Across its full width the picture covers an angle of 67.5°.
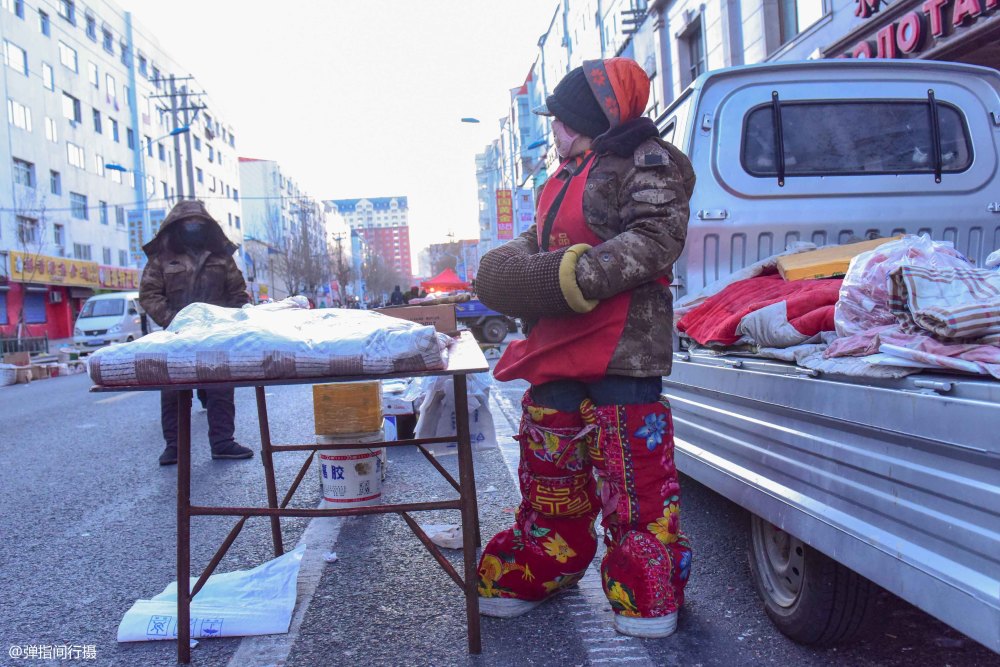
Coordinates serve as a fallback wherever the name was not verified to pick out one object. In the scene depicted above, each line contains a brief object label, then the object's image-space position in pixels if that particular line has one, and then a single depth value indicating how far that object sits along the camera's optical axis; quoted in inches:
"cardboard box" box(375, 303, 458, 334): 116.1
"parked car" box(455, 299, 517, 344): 741.3
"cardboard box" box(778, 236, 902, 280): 114.0
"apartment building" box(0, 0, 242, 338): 1264.8
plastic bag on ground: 97.7
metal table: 90.6
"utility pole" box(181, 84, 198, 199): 1532.7
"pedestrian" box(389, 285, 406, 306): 1067.3
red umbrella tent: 1299.2
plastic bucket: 141.8
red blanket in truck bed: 94.8
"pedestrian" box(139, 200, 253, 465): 191.3
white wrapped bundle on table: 81.5
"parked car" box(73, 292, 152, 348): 891.4
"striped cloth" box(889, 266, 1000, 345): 65.2
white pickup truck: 56.9
